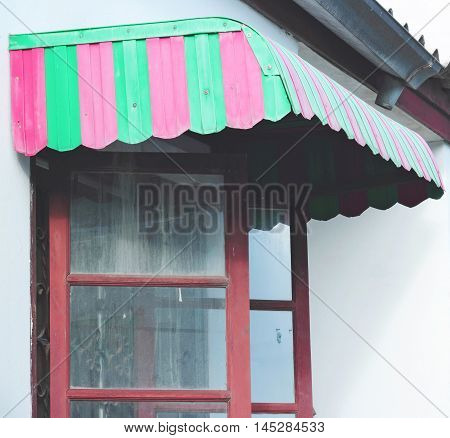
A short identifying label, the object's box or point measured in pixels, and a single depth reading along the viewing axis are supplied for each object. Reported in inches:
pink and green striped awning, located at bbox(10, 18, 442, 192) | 113.0
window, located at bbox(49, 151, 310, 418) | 124.0
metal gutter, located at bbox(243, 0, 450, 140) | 173.8
